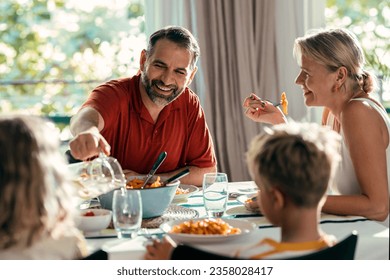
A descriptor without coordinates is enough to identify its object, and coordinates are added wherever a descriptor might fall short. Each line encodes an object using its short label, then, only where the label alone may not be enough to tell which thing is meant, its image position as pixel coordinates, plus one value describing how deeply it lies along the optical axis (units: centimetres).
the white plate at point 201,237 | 262
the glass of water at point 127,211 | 266
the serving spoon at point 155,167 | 306
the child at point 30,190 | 233
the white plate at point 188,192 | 311
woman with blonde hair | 292
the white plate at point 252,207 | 295
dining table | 263
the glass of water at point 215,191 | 288
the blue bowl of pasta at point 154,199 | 286
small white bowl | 275
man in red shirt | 348
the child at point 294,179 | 243
